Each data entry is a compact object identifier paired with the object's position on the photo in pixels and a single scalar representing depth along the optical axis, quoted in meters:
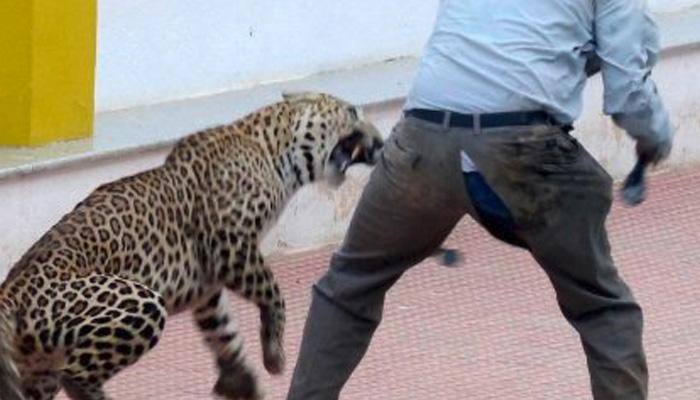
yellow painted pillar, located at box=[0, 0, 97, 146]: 13.14
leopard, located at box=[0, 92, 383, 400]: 9.88
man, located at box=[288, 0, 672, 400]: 8.99
